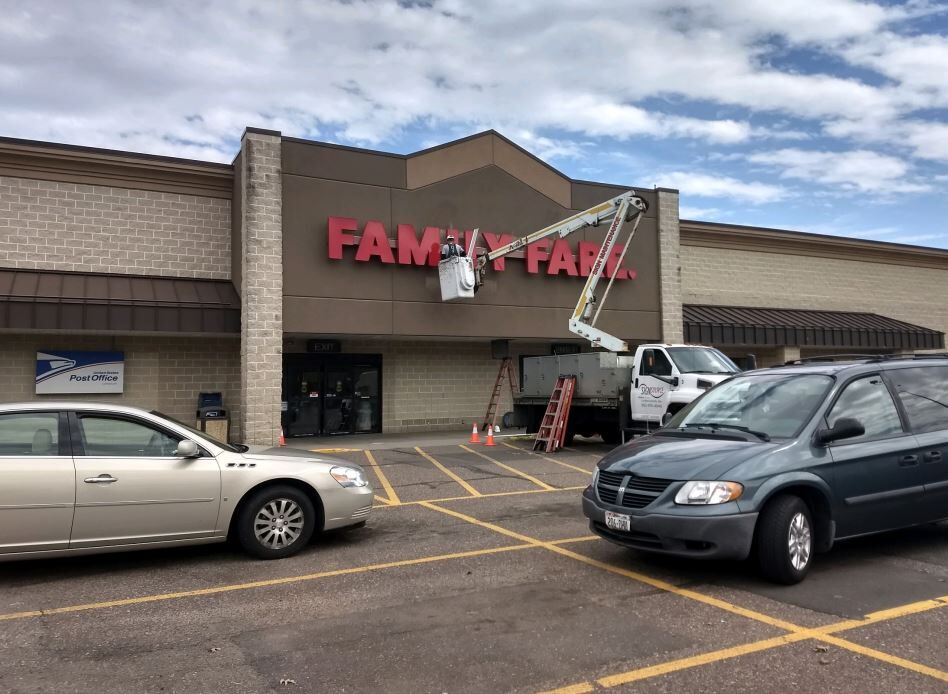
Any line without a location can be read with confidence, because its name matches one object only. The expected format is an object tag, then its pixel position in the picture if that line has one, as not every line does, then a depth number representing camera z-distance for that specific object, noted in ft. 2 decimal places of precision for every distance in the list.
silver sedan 18.89
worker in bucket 57.31
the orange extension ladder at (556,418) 49.96
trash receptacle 52.01
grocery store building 52.06
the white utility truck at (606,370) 46.85
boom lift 56.03
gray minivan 17.02
